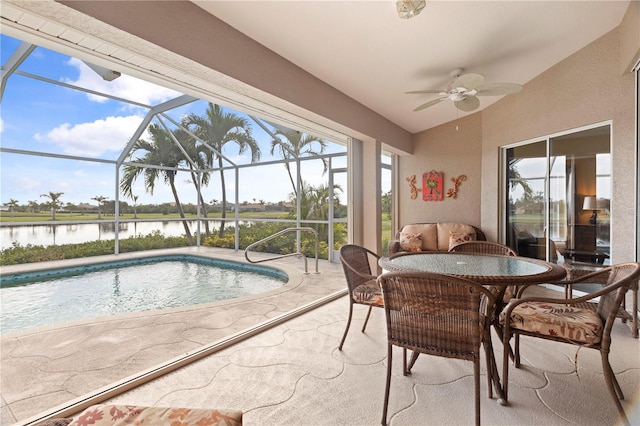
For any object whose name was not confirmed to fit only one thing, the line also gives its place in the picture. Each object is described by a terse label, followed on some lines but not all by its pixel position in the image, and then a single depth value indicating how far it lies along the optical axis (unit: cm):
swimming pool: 426
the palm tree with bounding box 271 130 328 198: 692
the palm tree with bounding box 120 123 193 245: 750
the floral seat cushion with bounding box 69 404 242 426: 96
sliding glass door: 356
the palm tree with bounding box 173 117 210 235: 783
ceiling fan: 292
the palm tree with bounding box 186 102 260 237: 771
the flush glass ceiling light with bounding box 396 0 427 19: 208
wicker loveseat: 496
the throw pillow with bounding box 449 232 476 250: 491
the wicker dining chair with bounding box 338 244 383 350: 251
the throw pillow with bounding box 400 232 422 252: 510
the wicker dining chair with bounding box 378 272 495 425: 154
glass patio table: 180
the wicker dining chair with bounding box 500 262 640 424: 168
